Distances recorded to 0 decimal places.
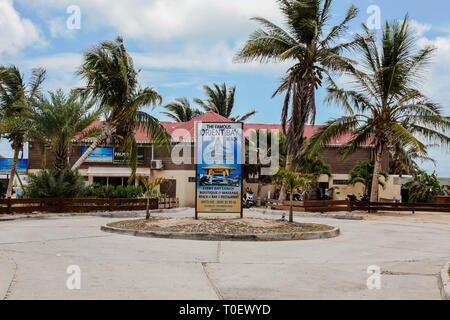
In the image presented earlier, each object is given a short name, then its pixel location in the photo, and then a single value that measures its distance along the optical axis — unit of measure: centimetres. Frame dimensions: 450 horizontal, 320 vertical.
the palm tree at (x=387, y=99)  2475
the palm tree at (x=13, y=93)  2967
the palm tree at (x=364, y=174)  3569
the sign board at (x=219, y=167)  1603
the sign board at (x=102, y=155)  3875
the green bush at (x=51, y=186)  2238
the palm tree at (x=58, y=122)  2308
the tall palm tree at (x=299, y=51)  2583
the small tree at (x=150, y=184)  1732
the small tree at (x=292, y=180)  1595
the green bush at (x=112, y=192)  2573
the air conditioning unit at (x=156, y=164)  3750
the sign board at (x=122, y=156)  3888
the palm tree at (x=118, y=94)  2477
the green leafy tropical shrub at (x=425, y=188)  3438
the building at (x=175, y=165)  3766
